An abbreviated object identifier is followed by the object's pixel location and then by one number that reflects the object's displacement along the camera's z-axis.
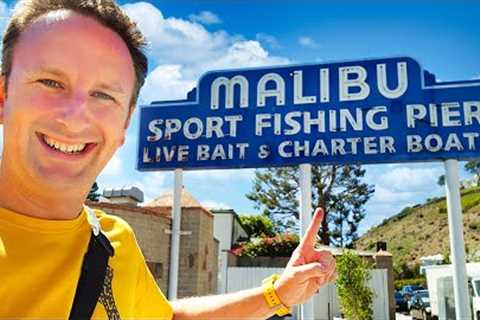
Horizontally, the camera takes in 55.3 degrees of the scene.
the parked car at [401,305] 20.78
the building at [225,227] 19.12
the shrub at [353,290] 10.03
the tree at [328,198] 21.78
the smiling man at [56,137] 1.07
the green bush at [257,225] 26.95
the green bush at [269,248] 13.41
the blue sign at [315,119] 5.02
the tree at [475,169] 56.33
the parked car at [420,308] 14.34
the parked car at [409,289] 25.09
